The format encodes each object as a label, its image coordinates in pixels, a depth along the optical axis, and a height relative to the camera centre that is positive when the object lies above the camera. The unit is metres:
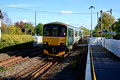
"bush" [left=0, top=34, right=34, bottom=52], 16.12 -0.57
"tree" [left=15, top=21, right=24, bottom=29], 76.74 +6.64
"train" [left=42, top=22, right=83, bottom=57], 13.43 -0.08
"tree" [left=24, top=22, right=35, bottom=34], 78.64 +6.21
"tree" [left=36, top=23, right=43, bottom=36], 58.37 +3.09
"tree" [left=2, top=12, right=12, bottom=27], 41.14 +4.48
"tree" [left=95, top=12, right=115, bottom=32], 71.89 +8.42
